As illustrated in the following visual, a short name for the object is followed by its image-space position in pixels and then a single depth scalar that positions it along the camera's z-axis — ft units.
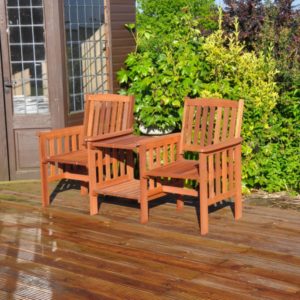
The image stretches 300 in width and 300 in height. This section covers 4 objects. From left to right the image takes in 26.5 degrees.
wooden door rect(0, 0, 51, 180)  20.15
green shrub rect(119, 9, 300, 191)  18.54
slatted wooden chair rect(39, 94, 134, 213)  17.37
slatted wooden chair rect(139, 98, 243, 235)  14.40
